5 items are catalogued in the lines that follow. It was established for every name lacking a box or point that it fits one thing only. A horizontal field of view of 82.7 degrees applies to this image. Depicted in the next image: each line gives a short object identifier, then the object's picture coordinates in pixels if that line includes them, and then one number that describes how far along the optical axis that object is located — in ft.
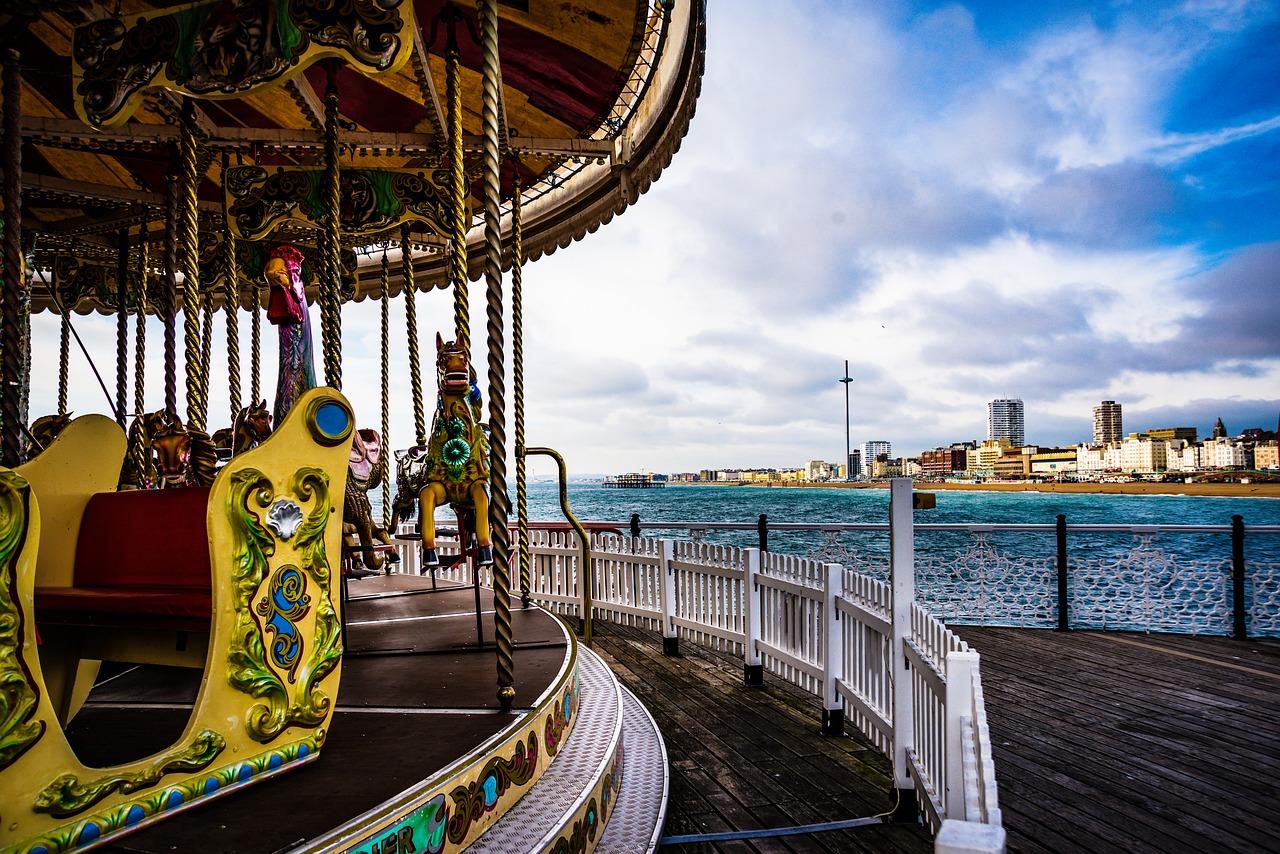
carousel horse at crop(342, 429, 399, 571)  14.32
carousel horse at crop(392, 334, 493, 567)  13.32
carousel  6.22
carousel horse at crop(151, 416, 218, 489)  13.74
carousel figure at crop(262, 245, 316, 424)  11.76
